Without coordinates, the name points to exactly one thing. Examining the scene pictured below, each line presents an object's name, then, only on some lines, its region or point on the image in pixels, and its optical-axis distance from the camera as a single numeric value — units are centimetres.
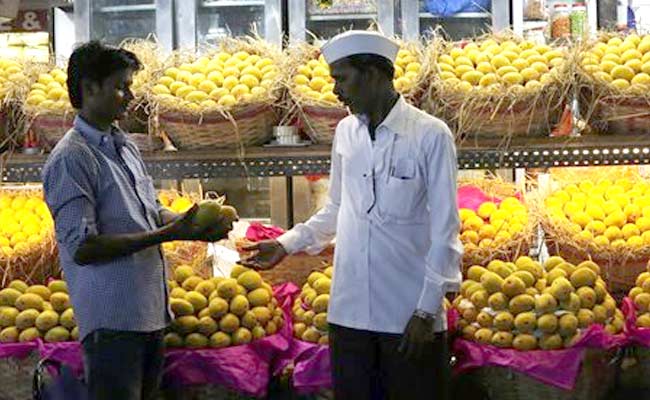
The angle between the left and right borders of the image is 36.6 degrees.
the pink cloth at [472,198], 397
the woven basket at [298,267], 393
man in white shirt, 279
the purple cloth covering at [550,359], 310
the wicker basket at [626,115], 343
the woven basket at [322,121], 351
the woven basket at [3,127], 378
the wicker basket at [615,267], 360
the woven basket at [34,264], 369
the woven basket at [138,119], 368
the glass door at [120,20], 737
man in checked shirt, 274
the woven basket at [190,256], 377
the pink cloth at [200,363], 325
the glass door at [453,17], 710
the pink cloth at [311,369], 325
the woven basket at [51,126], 365
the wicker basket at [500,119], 345
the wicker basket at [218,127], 353
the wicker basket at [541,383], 313
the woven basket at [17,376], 330
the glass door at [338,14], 712
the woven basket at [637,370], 327
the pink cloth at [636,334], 324
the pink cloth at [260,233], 387
